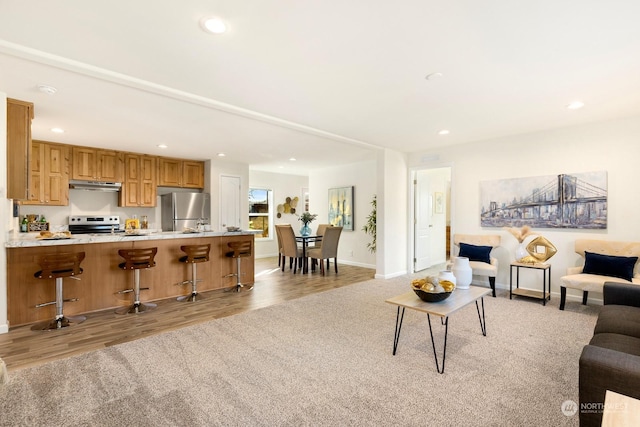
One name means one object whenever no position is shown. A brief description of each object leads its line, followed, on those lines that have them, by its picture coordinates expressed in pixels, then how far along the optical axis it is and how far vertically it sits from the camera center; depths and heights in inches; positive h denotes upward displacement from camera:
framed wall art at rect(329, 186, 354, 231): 290.4 +8.1
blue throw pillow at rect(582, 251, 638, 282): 139.3 -22.1
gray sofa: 52.0 -27.7
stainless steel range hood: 209.5 +19.8
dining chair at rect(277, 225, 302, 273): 246.9 -24.4
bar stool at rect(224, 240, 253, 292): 189.6 -22.8
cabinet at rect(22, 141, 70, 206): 195.3 +25.4
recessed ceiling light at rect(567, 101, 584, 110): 132.3 +48.6
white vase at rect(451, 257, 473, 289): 116.0 -20.9
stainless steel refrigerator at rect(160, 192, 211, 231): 244.8 +3.9
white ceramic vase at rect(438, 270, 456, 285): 109.3 -21.2
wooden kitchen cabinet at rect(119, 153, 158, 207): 229.9 +24.7
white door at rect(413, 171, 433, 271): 241.0 -4.1
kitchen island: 132.7 -30.5
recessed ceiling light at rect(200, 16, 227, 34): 76.3 +47.6
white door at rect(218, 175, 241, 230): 271.7 +11.8
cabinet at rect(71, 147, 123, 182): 209.3 +34.2
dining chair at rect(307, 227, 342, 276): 240.1 -25.0
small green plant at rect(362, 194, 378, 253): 263.6 -9.7
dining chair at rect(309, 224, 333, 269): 275.9 -16.3
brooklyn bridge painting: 162.7 +8.8
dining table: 247.4 -27.9
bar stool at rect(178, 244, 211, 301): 169.8 -23.9
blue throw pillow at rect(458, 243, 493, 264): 183.9 -21.6
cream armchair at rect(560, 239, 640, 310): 138.8 -23.1
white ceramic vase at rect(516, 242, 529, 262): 175.0 -19.9
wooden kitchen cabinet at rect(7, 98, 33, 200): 122.4 +25.7
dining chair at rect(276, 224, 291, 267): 261.9 -22.1
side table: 162.2 -40.6
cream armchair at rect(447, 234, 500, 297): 174.4 -18.4
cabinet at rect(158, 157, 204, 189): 248.7 +34.3
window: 328.2 +5.4
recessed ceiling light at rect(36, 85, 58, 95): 112.5 +45.7
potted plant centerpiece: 268.2 -6.3
